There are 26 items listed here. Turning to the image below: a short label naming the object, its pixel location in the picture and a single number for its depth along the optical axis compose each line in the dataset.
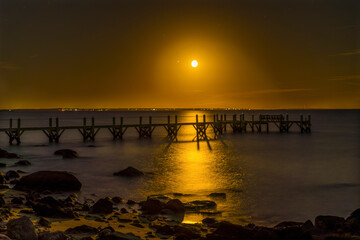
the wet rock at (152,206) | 12.20
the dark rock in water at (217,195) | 16.06
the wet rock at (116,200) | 14.07
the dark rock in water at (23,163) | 24.36
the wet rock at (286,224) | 10.56
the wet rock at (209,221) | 11.27
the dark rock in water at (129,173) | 20.75
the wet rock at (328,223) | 9.90
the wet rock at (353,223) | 9.09
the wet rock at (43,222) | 9.44
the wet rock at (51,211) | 10.52
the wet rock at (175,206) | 12.41
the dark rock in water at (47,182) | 15.09
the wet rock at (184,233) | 9.12
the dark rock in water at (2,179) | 16.06
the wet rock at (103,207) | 11.65
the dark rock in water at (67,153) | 29.28
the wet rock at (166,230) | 9.61
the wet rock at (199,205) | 13.12
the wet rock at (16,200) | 12.05
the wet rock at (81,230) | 9.05
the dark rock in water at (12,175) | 18.53
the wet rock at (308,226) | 10.02
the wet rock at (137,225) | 10.34
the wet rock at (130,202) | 13.84
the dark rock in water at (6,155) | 28.06
